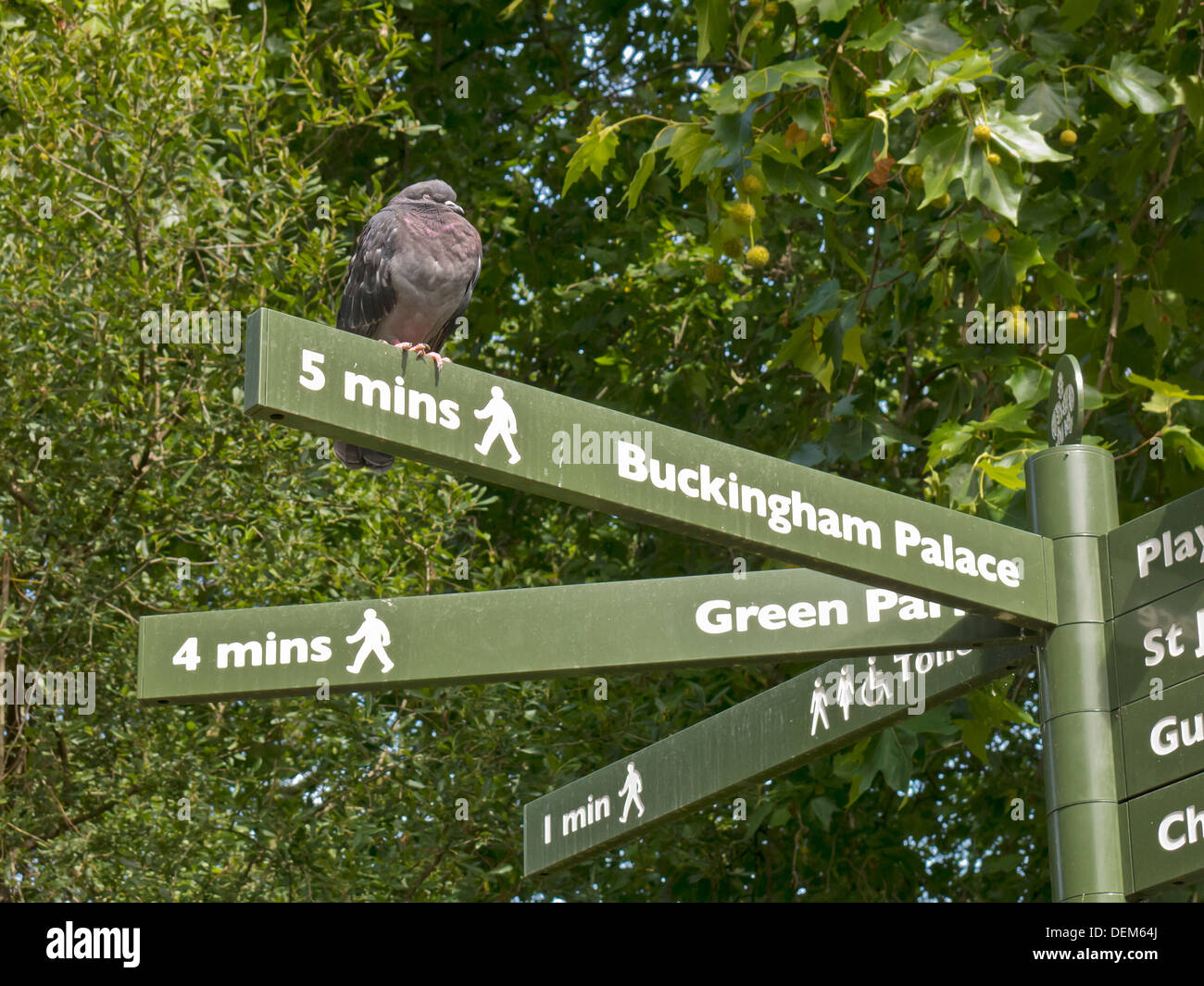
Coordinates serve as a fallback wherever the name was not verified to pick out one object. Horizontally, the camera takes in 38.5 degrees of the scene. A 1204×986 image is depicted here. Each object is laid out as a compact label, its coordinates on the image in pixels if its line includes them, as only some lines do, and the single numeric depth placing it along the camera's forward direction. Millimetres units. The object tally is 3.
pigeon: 5117
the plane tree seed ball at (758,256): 4605
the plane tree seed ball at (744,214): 4535
